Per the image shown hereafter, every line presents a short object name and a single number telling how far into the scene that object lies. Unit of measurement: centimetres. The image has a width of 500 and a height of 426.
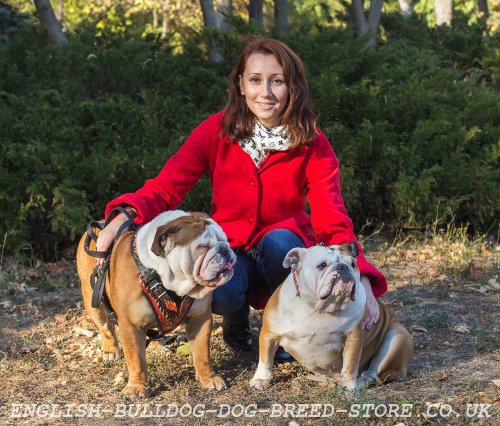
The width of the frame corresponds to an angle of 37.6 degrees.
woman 432
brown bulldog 362
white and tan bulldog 369
